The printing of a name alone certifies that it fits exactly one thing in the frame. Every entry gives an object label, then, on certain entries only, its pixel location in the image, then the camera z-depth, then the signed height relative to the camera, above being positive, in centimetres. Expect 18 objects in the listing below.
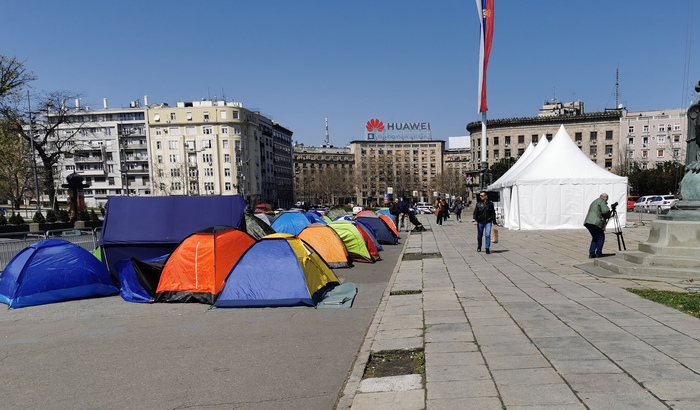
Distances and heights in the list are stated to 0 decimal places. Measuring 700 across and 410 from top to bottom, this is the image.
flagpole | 2977 +112
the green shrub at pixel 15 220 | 2853 -171
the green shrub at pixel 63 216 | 3173 -169
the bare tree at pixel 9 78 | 2894 +804
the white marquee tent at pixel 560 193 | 2167 -55
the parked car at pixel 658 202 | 3484 -184
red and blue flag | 2591 +922
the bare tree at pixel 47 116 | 3378 +624
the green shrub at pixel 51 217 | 3048 -170
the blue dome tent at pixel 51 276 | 891 -177
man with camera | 1129 -105
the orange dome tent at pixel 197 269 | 859 -161
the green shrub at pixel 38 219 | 2933 -169
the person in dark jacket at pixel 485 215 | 1378 -101
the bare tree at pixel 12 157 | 3019 +304
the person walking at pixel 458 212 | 3656 -237
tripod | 1117 -109
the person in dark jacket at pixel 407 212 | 2484 -154
